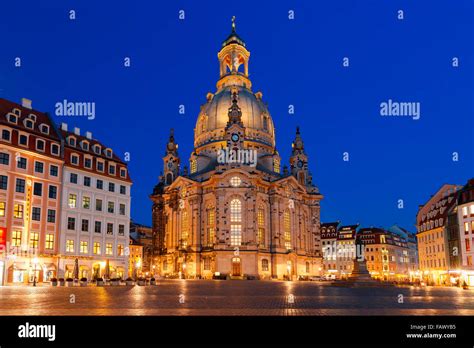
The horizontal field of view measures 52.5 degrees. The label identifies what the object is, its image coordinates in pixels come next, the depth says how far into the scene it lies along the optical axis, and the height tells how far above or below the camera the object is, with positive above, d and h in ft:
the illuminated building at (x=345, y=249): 512.63 +11.07
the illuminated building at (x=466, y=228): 248.36 +15.17
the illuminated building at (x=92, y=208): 202.80 +24.44
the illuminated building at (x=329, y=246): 523.29 +14.65
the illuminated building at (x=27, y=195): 175.52 +26.68
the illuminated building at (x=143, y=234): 528.22 +32.56
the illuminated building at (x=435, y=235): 297.12 +14.68
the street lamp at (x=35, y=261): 173.41 +1.48
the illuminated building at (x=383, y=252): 526.98 +7.02
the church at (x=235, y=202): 320.50 +41.88
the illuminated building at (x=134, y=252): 389.19 +9.13
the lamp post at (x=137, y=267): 290.97 -2.41
